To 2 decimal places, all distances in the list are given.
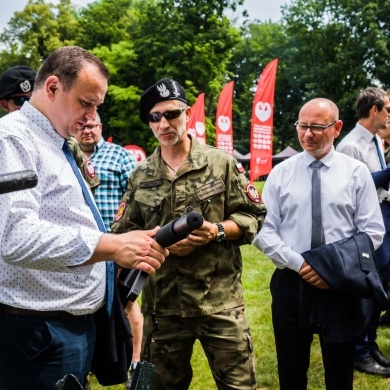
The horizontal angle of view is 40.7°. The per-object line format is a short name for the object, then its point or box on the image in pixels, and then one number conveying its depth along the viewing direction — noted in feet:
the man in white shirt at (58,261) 5.71
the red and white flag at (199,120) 59.47
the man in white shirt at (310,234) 10.07
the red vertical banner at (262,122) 45.62
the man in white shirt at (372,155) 13.73
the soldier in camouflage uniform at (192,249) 9.23
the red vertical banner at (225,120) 57.52
